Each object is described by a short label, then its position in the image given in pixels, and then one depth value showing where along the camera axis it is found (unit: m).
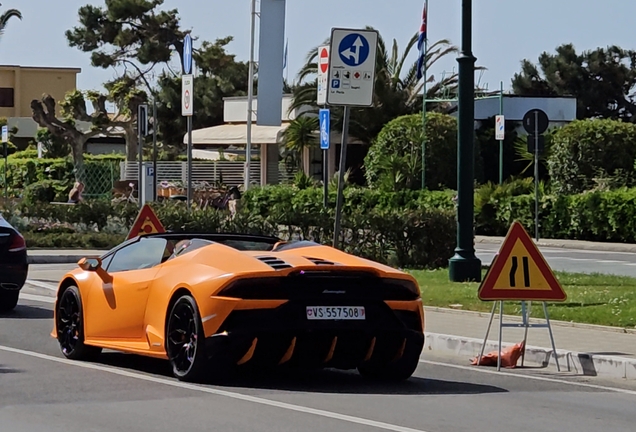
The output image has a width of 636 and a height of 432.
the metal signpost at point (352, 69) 15.30
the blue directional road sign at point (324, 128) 29.19
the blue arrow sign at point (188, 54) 24.06
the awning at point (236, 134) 51.38
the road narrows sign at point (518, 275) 11.57
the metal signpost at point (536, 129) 33.12
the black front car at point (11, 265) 15.82
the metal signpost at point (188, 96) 22.08
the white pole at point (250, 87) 47.61
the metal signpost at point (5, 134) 40.78
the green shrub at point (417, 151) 42.03
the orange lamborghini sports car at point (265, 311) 9.53
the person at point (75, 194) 38.44
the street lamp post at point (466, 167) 18.09
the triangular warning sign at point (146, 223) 16.94
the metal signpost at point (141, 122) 23.94
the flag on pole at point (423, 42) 46.59
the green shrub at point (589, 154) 38.91
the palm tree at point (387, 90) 50.84
